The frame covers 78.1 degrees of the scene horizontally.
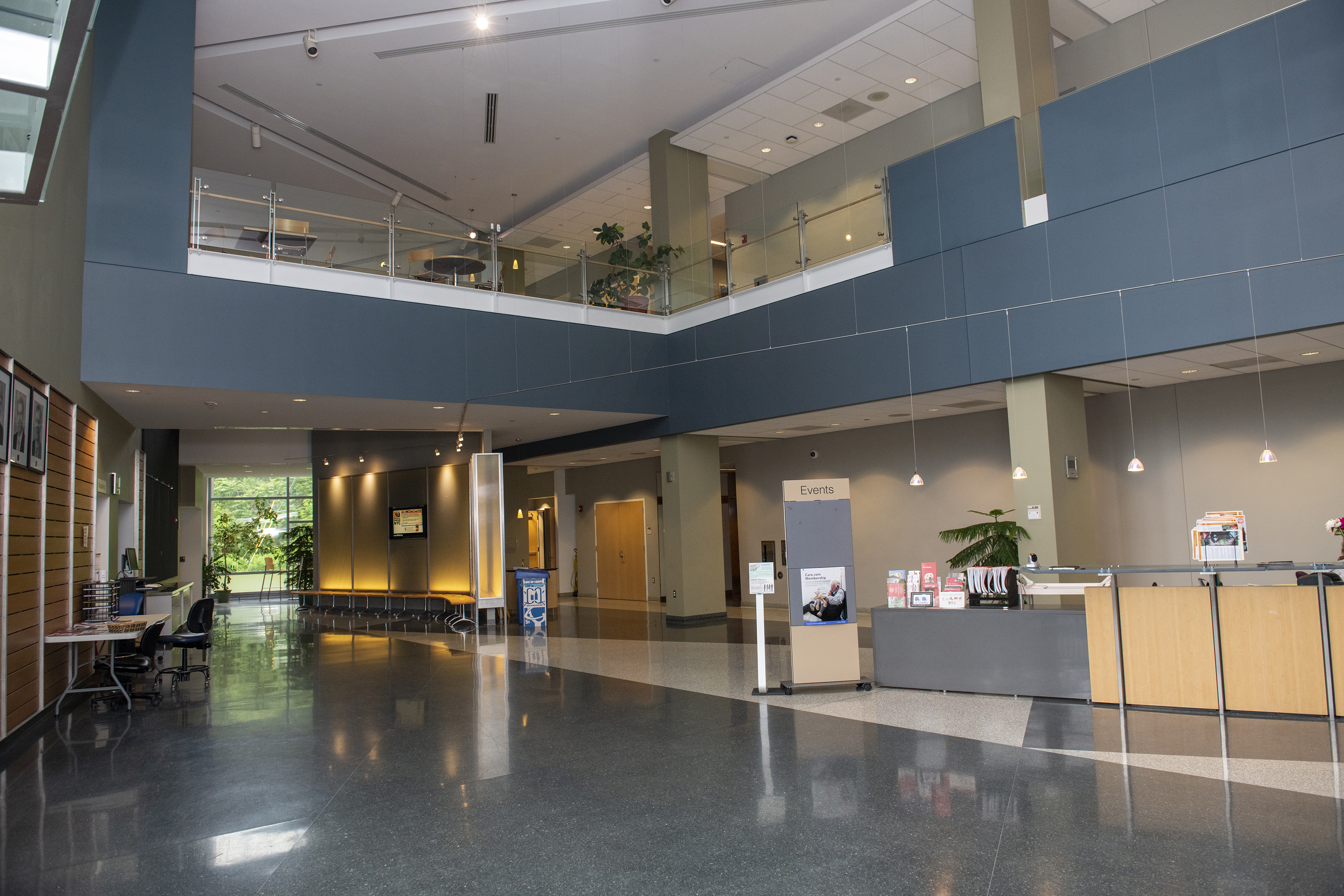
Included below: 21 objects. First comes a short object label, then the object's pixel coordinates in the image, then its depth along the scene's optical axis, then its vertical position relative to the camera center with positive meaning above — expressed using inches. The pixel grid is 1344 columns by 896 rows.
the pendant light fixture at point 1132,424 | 282.0 +36.0
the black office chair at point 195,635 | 359.6 -42.2
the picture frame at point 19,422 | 249.4 +38.4
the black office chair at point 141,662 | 317.7 -46.5
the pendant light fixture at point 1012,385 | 360.2 +52.1
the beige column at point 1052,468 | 343.9 +14.5
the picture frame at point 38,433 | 269.7 +37.8
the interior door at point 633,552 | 714.8 -27.2
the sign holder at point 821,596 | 299.7 -30.4
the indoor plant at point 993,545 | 349.1 -17.2
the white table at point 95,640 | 280.8 -32.7
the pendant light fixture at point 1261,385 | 257.0 +48.1
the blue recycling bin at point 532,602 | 533.6 -49.5
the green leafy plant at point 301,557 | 834.8 -22.3
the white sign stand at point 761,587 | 295.3 -26.2
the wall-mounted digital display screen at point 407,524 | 673.6 +5.2
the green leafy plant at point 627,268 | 522.0 +162.5
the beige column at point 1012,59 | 378.0 +206.5
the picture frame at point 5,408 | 239.5 +40.5
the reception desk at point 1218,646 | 235.3 -45.1
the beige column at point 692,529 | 533.6 -7.5
